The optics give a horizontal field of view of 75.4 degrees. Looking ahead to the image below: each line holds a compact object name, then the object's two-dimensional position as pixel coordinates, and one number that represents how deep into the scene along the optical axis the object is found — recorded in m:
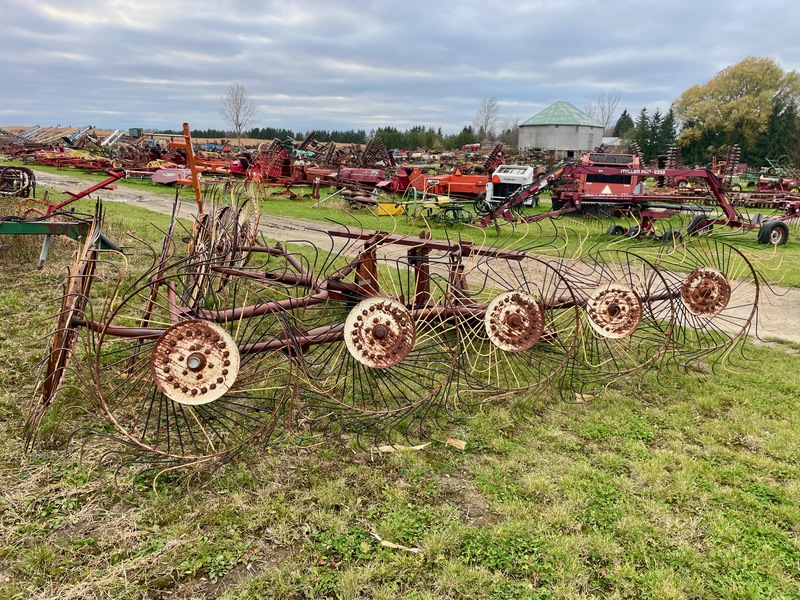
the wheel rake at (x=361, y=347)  2.53
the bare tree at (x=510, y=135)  60.47
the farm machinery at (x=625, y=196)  11.32
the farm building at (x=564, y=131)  52.44
